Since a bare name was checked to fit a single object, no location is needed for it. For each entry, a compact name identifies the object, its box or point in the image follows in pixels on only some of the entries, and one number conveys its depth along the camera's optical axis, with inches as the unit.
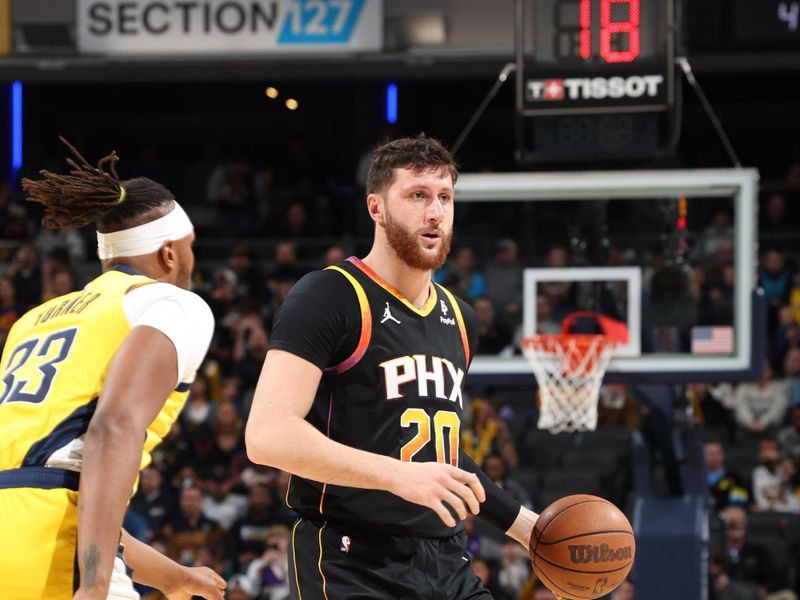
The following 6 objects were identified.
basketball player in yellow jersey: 258.2
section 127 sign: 1137.3
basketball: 322.8
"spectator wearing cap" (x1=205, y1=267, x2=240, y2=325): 1148.0
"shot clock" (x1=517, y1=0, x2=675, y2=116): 639.7
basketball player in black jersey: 297.2
